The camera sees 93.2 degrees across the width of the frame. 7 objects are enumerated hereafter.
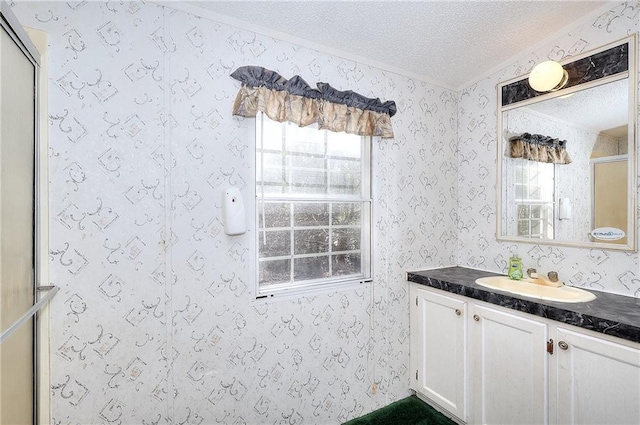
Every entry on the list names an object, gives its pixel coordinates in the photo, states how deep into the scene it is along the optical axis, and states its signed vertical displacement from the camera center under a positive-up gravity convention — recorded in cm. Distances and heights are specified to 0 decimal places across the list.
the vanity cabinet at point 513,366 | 134 -83
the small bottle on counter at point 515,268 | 209 -39
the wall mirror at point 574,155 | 171 +37
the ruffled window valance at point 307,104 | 170 +68
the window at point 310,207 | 188 +3
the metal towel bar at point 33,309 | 90 -36
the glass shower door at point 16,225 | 98 -5
